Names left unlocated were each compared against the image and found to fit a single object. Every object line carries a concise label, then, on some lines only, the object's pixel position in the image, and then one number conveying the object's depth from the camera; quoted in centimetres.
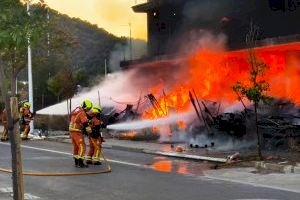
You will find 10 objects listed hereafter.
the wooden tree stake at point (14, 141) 543
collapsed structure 1908
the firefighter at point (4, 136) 2342
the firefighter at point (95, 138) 1454
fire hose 1275
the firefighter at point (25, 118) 2348
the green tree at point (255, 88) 1489
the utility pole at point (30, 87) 2566
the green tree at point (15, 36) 518
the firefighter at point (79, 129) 1414
